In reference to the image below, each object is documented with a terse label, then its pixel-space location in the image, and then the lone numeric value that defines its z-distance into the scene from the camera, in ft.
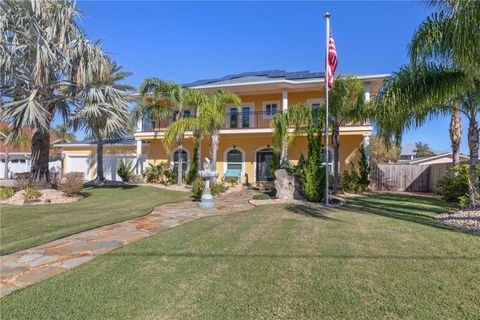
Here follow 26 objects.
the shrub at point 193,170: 56.95
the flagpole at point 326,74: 31.45
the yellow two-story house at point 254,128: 53.01
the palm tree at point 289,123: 41.93
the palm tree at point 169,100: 47.19
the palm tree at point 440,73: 19.36
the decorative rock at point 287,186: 36.22
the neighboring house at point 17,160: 95.14
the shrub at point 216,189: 40.63
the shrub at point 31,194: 33.53
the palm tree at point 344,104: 39.70
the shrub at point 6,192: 34.42
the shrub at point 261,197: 36.84
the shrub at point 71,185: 37.04
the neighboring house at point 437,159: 97.99
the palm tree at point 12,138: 33.94
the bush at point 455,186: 26.00
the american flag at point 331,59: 31.42
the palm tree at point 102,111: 37.42
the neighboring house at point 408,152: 151.41
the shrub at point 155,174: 58.75
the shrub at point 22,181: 36.86
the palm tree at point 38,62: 32.78
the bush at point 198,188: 37.09
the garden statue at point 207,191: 30.53
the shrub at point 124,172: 60.29
